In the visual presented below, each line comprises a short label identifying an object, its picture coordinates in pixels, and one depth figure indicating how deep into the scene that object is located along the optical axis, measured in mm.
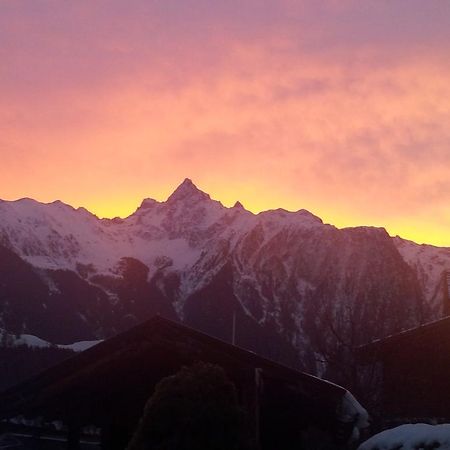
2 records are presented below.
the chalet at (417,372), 24266
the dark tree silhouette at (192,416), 9914
